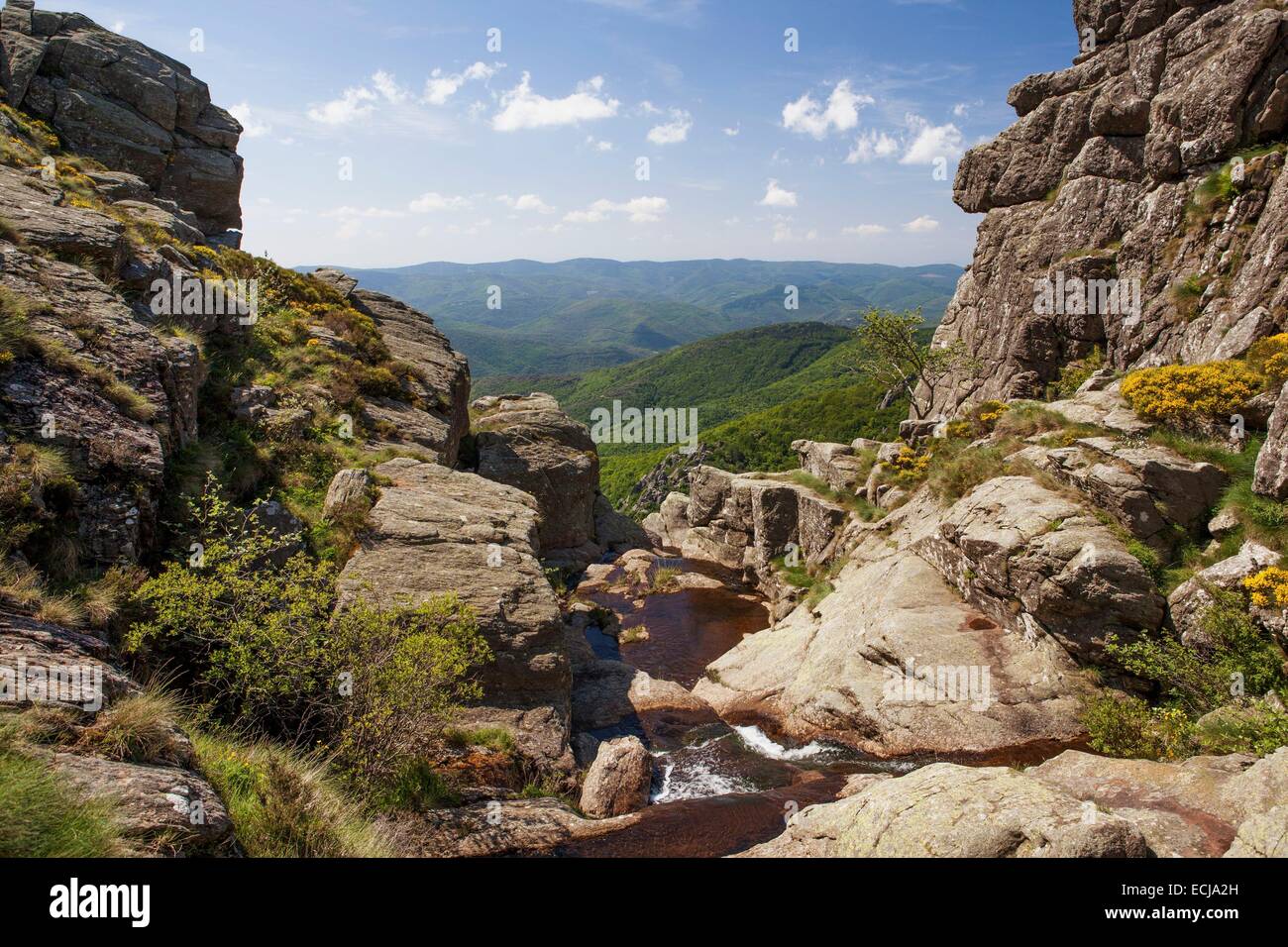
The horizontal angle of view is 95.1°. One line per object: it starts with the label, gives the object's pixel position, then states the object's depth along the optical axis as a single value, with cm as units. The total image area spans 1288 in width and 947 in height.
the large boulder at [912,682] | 1748
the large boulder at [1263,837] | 781
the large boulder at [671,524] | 6072
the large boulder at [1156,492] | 1700
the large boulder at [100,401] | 1111
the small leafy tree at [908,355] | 4028
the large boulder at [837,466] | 3831
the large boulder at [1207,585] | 1446
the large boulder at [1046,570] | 1648
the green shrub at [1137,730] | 1334
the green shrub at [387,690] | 1100
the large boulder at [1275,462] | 1512
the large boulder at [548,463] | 4359
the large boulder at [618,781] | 1525
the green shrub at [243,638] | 1052
